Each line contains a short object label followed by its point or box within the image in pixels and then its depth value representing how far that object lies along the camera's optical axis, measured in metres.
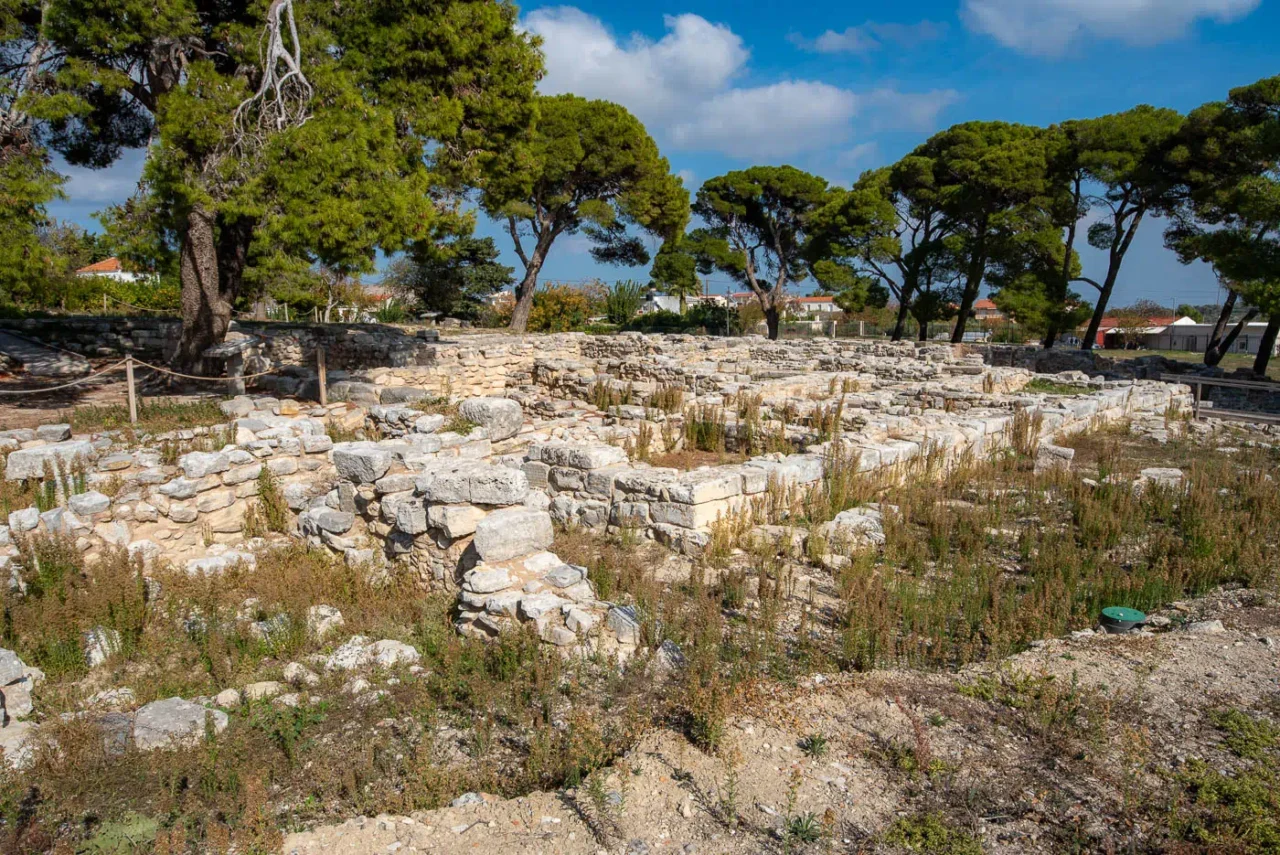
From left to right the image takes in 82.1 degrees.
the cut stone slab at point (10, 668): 4.27
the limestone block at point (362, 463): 6.73
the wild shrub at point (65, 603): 4.91
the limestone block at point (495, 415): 9.30
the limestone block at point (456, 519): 5.77
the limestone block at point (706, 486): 6.73
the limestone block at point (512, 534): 5.42
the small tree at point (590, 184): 25.98
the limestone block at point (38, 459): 6.79
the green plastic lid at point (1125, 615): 5.18
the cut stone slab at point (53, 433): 7.76
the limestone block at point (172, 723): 3.80
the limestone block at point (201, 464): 7.11
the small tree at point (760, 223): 32.38
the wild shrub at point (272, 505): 7.53
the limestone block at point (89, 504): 6.55
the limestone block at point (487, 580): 5.20
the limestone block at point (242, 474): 7.39
